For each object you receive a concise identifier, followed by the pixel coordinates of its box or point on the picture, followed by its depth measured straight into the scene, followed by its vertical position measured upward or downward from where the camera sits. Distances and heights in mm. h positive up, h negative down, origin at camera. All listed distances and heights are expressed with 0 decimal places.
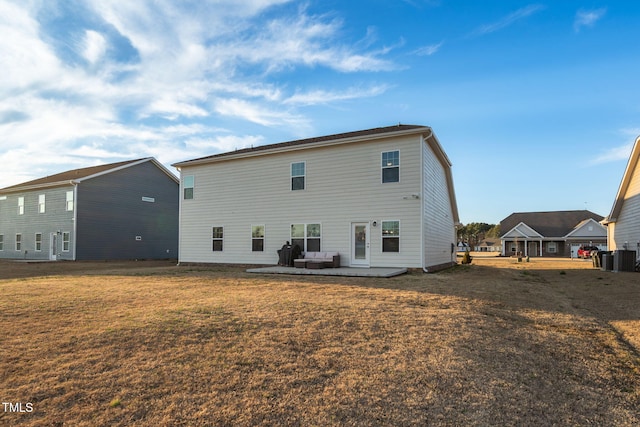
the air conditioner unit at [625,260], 17031 -1430
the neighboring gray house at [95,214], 24094 +1219
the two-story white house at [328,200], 13992 +1311
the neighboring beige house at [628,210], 18094 +1025
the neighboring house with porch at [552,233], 42938 -401
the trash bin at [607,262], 18062 -1593
